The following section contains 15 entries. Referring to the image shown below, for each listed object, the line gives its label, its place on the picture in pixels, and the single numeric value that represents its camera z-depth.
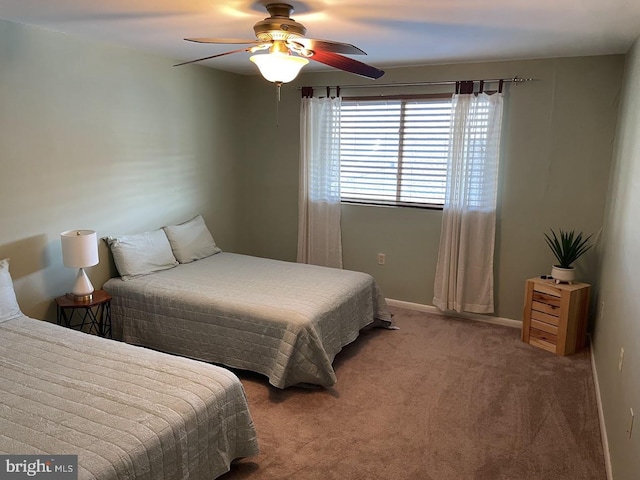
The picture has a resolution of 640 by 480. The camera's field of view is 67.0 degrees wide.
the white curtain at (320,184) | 4.81
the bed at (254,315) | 3.10
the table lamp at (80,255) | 3.26
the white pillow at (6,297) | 2.93
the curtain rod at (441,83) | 4.02
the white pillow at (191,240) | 4.27
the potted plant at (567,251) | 3.77
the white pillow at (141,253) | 3.79
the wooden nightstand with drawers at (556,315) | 3.67
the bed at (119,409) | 1.78
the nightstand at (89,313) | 3.36
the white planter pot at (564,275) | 3.76
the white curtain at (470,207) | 4.15
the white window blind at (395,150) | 4.43
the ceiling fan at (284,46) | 2.39
